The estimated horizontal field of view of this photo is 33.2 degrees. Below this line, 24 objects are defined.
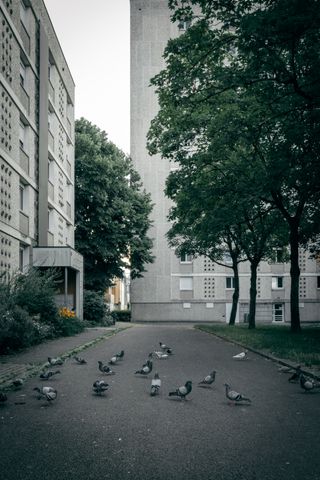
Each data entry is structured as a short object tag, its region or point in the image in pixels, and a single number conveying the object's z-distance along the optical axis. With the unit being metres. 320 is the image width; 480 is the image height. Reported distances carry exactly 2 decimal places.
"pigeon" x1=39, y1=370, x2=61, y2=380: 9.03
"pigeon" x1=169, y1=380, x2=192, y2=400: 7.27
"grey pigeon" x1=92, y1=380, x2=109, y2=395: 7.70
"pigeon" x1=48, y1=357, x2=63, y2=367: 10.74
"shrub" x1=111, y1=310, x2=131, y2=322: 53.78
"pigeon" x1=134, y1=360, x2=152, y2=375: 9.63
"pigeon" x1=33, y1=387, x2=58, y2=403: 6.98
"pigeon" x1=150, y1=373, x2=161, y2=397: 7.81
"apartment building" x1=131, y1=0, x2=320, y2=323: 52.94
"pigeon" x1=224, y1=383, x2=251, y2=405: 6.92
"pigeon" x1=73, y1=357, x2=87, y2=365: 11.50
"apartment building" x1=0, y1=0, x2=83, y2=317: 21.70
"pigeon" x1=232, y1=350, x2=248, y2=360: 12.41
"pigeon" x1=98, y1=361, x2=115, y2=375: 9.69
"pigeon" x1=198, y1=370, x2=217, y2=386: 8.46
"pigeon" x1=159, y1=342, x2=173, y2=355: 13.75
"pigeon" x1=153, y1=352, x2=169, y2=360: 12.80
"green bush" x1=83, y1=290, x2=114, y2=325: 33.99
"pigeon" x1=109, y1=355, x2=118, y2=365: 11.20
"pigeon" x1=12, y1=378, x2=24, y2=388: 8.37
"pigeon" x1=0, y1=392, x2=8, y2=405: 7.01
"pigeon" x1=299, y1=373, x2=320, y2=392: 7.97
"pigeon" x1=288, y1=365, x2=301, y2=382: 9.05
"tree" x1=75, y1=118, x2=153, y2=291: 37.06
